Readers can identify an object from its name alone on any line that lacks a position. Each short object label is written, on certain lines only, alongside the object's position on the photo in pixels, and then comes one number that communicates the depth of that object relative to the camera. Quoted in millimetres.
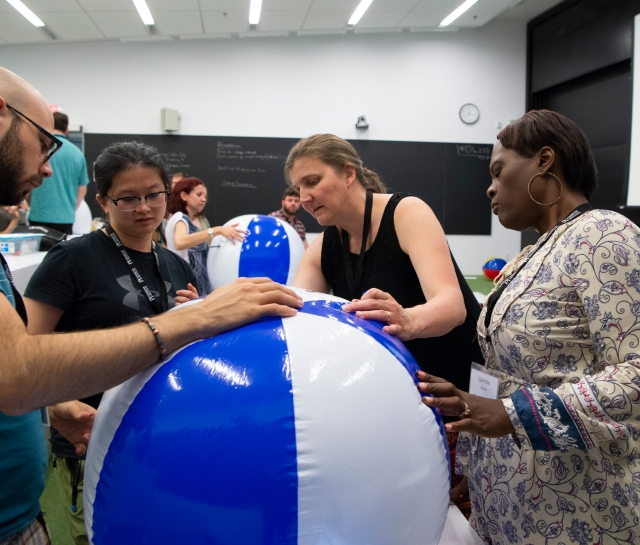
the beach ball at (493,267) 7520
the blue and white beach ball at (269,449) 761
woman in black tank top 1397
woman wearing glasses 1367
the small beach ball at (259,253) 3801
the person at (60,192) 4098
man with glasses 771
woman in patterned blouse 977
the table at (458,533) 1268
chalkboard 8508
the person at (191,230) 3875
